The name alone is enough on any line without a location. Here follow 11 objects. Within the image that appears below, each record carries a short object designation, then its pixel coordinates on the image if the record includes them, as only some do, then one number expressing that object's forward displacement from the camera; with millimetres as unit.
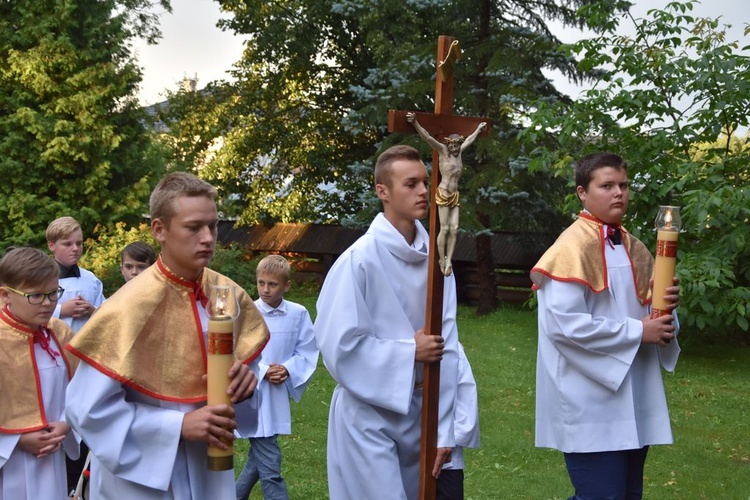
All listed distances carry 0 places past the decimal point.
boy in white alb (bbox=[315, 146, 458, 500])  4434
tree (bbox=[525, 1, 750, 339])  11695
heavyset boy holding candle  4922
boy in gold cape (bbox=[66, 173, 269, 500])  3568
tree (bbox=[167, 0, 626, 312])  19078
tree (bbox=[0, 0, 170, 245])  22328
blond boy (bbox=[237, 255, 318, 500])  6684
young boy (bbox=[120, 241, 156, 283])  6797
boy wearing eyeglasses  4742
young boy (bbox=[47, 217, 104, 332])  6984
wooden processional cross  4250
